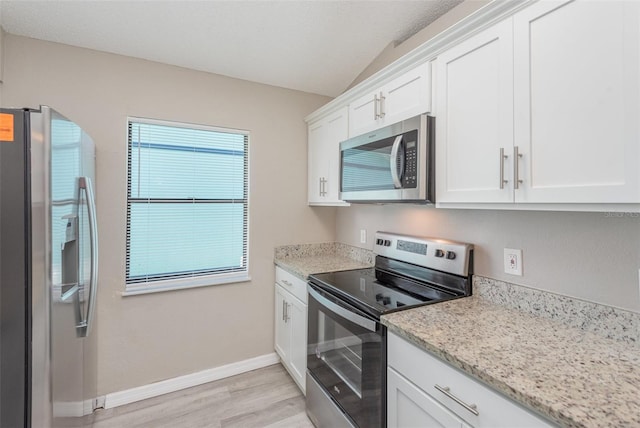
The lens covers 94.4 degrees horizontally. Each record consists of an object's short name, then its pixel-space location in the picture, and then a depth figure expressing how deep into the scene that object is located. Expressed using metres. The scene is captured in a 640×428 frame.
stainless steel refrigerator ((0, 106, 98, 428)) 1.04
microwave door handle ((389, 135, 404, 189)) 1.57
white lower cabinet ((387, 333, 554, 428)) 0.87
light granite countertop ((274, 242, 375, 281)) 2.29
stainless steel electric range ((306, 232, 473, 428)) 1.39
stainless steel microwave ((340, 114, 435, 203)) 1.49
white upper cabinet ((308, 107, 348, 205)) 2.30
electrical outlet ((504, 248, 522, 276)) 1.43
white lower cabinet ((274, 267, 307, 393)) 2.13
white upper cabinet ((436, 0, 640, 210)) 0.88
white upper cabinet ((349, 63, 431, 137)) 1.56
